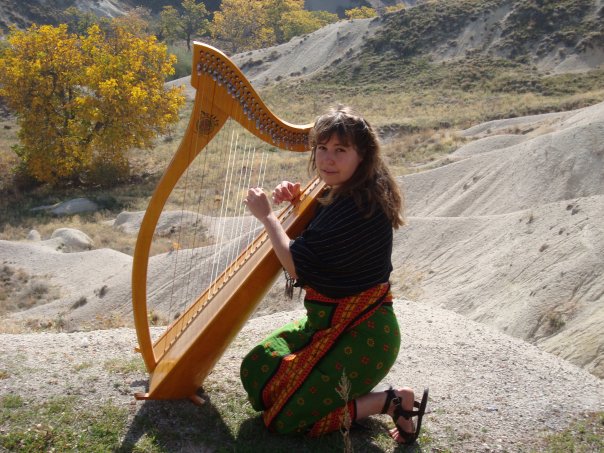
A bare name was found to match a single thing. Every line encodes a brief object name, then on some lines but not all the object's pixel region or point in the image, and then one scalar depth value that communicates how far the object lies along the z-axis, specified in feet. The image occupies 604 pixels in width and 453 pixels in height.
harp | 10.82
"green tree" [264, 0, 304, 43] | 201.87
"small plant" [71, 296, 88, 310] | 34.73
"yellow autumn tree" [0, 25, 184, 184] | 66.49
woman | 10.23
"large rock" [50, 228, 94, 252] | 47.32
